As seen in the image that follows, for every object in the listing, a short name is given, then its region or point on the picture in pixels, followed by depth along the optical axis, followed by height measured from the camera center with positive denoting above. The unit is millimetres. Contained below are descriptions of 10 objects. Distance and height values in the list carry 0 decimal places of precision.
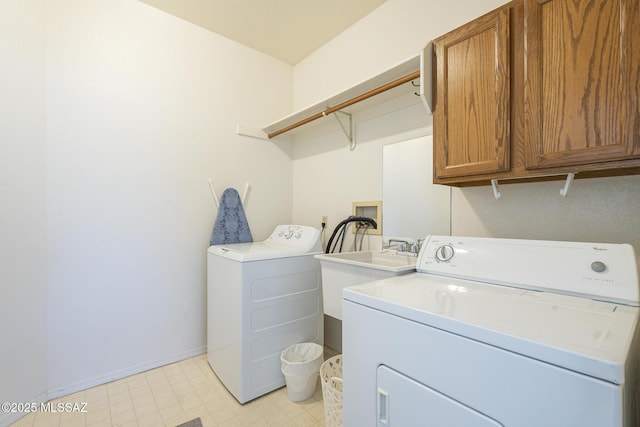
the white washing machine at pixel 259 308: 1767 -651
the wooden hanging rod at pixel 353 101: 1662 +823
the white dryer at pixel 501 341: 590 -323
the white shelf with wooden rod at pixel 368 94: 1646 +871
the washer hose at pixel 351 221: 2115 -57
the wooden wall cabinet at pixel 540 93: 917 +477
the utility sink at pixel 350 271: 1347 -295
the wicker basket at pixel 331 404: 1380 -969
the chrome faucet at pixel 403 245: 1821 -202
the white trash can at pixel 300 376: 1768 -1047
